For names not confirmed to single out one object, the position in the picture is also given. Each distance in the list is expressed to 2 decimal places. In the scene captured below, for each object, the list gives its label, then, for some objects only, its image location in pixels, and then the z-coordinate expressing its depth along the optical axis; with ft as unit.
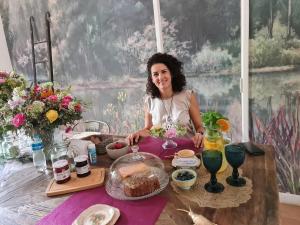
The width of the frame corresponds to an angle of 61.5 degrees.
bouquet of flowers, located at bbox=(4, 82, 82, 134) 4.43
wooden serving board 3.84
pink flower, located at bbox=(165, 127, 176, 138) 5.00
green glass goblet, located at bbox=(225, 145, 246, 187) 3.46
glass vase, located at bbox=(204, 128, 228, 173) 3.78
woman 6.62
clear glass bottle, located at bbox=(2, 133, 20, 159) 5.47
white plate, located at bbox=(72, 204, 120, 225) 3.04
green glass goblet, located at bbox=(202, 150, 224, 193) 3.34
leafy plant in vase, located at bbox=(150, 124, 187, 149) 4.95
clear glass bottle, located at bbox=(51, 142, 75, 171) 4.63
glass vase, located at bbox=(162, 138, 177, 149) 5.06
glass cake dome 3.48
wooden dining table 2.91
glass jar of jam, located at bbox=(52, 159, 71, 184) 4.03
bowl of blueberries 3.47
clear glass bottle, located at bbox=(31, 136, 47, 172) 4.69
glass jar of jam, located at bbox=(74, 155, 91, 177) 4.14
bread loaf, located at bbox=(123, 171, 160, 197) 3.46
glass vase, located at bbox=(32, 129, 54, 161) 4.74
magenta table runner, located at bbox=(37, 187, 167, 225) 3.07
